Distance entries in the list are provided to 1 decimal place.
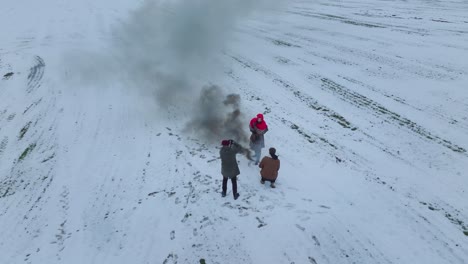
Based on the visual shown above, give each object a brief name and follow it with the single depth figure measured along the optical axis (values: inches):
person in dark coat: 336.2
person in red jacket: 390.3
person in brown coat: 356.5
